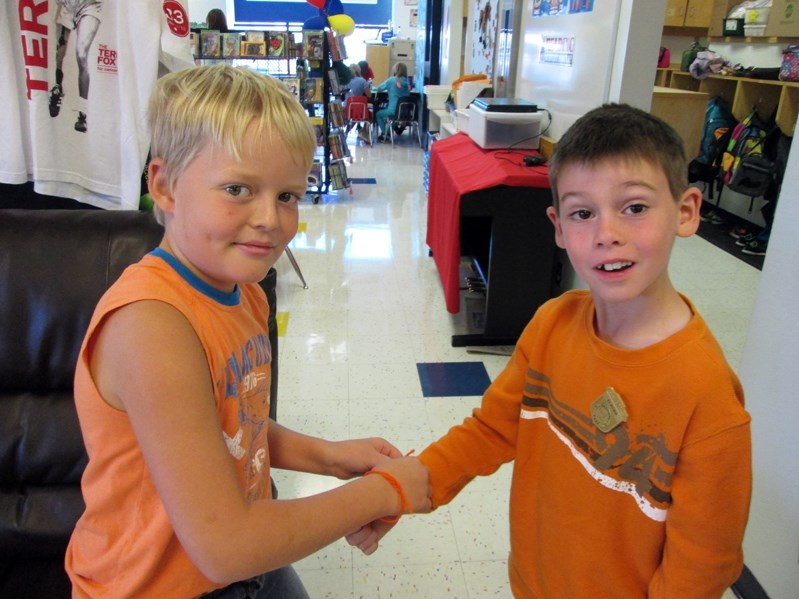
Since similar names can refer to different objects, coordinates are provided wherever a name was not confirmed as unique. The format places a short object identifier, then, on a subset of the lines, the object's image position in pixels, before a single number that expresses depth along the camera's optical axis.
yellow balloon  7.03
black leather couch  1.18
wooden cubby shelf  4.41
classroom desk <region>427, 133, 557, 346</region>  2.86
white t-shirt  1.41
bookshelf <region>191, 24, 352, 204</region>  5.31
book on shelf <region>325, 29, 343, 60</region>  5.49
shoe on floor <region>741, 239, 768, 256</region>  4.61
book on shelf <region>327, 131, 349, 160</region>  5.88
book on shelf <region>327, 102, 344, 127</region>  5.77
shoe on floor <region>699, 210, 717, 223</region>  5.55
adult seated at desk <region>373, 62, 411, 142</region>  9.44
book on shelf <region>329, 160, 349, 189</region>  6.04
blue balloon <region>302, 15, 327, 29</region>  5.52
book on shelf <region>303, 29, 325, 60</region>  5.40
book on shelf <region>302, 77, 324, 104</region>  5.54
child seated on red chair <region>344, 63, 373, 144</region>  9.62
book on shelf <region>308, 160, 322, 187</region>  5.87
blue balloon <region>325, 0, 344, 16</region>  6.16
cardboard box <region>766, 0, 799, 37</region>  4.48
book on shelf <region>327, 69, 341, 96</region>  5.63
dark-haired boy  0.80
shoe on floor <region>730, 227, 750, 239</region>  4.96
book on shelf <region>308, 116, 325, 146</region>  5.71
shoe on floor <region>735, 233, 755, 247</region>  4.80
